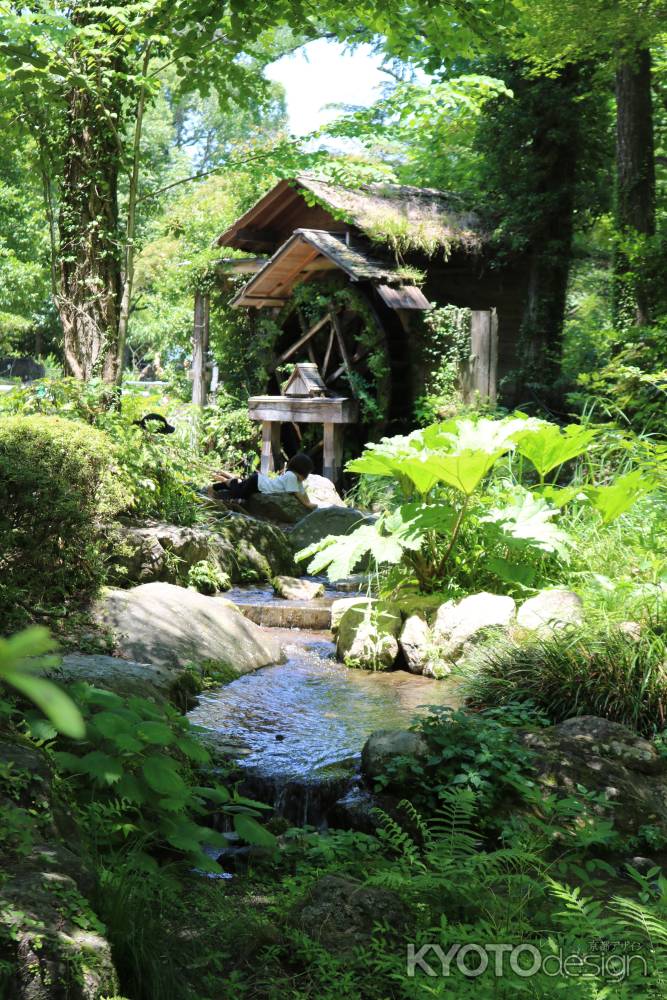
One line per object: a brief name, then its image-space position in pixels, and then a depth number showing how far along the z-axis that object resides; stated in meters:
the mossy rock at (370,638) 6.68
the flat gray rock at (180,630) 5.75
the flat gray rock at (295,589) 8.79
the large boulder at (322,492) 13.76
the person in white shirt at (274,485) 11.73
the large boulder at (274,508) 12.00
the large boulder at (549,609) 5.79
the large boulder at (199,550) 7.32
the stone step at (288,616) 7.90
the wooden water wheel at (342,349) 16.41
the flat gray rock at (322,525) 10.63
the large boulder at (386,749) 4.39
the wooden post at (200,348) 19.05
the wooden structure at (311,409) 15.95
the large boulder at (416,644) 6.54
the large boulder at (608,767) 4.12
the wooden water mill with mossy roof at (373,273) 16.23
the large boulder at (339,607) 7.18
